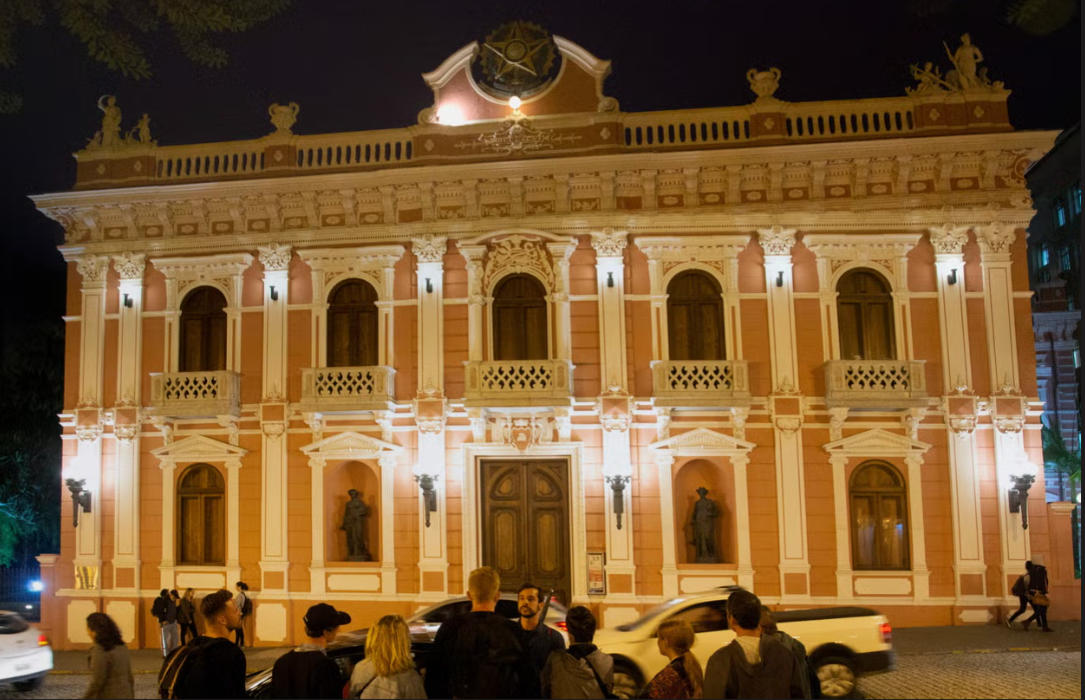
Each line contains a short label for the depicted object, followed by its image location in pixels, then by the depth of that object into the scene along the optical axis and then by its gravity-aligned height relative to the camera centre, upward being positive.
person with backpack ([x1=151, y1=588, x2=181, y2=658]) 18.34 -2.55
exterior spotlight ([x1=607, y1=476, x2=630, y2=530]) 19.28 -0.48
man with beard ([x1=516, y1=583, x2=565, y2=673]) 7.40 -1.24
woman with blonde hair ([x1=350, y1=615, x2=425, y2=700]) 6.86 -1.36
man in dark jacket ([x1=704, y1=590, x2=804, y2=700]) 6.96 -1.44
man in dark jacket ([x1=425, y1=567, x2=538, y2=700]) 7.09 -1.34
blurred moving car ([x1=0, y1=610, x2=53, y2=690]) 13.88 -2.44
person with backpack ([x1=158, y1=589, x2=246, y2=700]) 6.87 -1.31
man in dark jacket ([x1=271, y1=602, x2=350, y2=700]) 6.87 -1.36
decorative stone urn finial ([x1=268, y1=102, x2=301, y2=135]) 21.36 +7.96
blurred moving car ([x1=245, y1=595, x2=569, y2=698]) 9.80 -2.01
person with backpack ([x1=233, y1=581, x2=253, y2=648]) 19.10 -2.45
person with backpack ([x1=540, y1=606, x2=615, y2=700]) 6.95 -1.44
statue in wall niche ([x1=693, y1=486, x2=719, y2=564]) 19.52 -1.28
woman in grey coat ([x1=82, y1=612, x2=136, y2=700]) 8.27 -1.54
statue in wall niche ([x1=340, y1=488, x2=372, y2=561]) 20.38 -1.14
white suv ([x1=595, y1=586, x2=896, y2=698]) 12.23 -2.25
